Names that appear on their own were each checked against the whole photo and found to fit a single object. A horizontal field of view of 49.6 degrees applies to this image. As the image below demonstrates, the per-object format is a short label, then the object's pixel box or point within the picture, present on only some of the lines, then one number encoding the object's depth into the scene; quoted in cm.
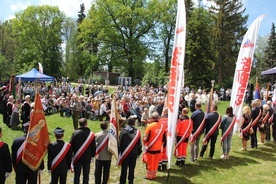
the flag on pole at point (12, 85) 1765
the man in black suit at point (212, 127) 1026
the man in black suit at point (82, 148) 710
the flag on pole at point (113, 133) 751
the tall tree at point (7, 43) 5869
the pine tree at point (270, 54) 4788
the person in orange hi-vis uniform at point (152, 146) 845
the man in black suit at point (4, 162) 611
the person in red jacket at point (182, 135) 953
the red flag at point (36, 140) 640
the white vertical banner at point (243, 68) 1156
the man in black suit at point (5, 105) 1654
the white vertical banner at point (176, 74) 697
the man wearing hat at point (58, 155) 659
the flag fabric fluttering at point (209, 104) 1173
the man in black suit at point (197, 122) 1008
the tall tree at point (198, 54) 3612
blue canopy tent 2539
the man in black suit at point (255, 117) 1227
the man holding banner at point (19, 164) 643
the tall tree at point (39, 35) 5769
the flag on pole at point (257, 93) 1903
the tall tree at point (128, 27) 4975
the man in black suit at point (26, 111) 1423
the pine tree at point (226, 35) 4347
